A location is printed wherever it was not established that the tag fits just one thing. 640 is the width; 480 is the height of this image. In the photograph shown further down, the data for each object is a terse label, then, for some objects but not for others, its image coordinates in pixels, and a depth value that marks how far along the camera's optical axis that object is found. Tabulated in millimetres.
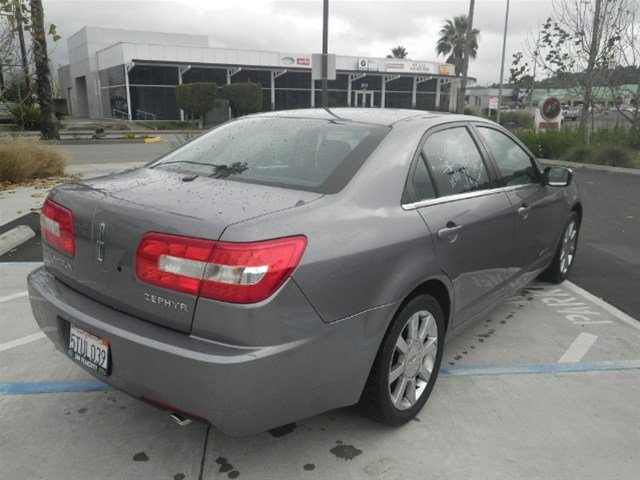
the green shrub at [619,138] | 16938
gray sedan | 2090
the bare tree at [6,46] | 10469
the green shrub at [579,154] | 15812
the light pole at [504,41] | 32994
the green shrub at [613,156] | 14805
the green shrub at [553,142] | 17125
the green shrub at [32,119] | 23562
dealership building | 43312
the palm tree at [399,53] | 78875
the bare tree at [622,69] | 16094
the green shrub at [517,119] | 37875
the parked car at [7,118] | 25497
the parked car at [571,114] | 51719
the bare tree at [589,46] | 15664
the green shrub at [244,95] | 41094
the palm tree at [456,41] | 66512
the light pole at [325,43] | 13992
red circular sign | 18859
